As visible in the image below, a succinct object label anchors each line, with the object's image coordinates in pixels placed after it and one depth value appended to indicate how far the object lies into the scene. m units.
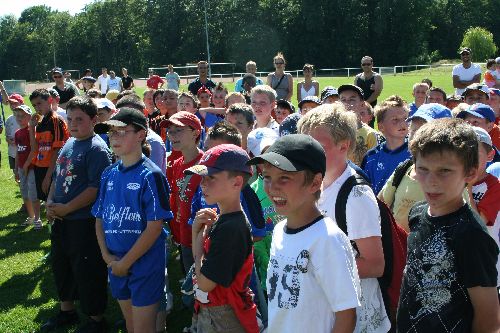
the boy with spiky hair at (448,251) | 2.31
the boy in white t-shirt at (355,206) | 2.79
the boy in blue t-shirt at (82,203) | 5.20
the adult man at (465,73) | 11.80
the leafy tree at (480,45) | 52.53
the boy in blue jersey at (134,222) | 4.30
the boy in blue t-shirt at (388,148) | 4.89
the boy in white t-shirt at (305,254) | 2.39
